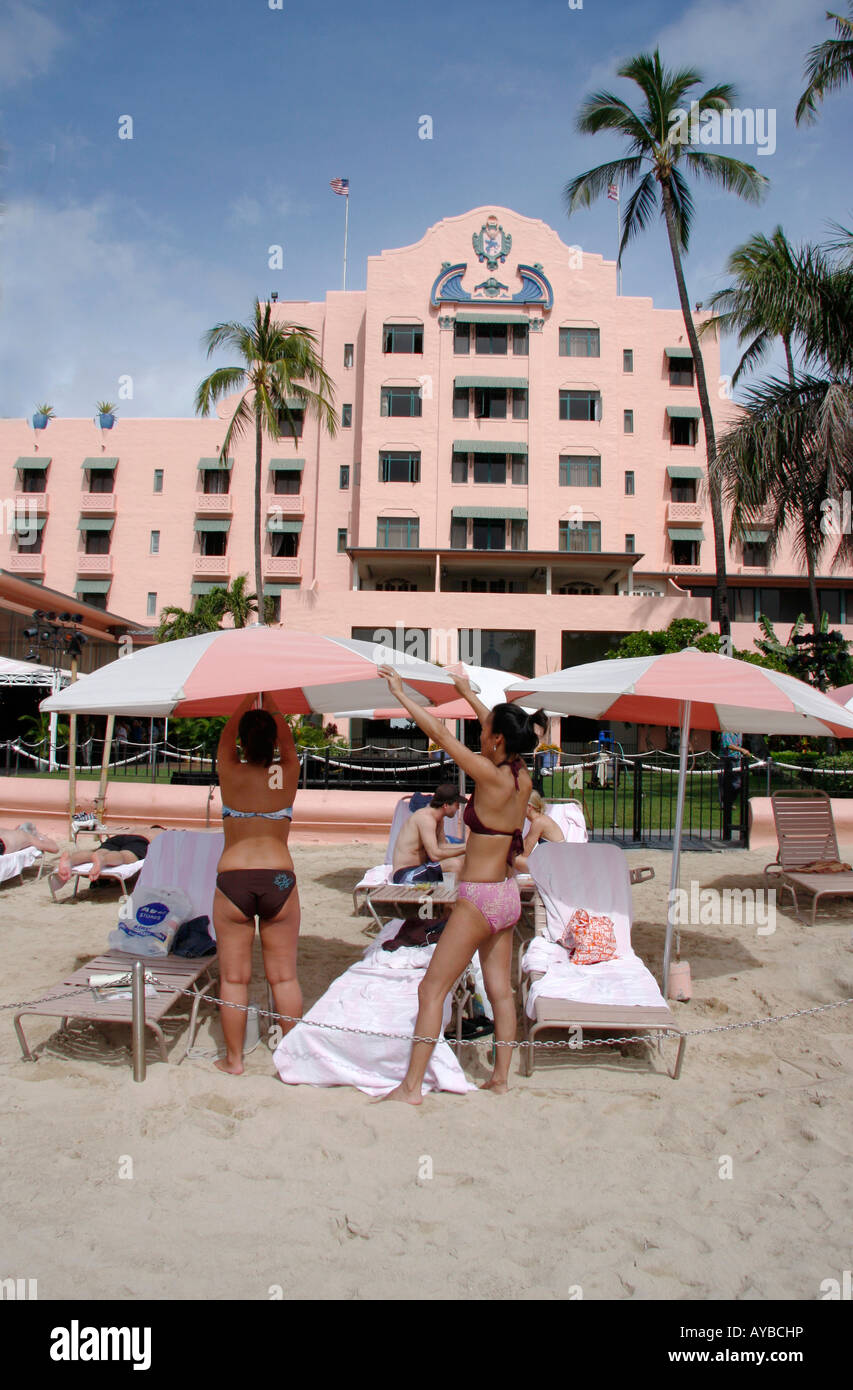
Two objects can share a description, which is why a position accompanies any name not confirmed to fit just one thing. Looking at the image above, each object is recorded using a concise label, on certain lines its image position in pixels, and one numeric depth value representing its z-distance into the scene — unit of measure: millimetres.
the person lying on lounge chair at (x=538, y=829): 5398
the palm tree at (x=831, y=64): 14672
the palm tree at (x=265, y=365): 23875
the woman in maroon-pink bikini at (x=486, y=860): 4062
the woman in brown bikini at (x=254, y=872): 4418
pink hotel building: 30891
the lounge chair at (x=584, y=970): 4625
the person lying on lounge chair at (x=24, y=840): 9336
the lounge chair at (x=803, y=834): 9016
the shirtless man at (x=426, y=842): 6617
